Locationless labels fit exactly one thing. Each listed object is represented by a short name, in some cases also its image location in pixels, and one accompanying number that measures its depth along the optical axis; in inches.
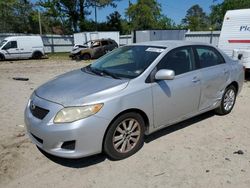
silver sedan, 90.3
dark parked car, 553.1
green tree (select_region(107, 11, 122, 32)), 1090.4
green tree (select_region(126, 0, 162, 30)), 1291.4
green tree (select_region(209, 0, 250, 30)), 964.5
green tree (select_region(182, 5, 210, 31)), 1745.9
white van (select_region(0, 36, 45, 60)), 533.1
